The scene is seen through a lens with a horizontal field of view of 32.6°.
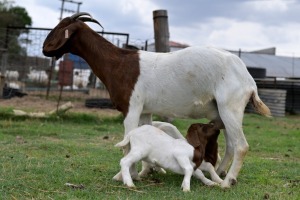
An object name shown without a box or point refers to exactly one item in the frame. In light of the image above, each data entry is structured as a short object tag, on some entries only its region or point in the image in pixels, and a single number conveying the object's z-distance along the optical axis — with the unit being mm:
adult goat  4977
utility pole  44156
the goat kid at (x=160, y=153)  4680
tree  19491
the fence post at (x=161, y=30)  9578
